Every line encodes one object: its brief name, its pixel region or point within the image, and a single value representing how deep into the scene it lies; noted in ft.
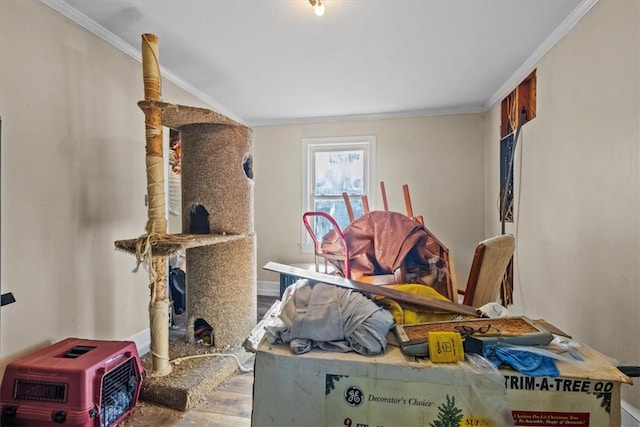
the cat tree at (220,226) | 7.29
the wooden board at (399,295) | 4.30
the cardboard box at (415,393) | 2.94
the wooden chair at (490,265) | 5.63
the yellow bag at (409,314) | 4.15
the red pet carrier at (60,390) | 4.38
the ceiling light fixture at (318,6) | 5.42
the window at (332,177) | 12.57
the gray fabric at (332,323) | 3.40
